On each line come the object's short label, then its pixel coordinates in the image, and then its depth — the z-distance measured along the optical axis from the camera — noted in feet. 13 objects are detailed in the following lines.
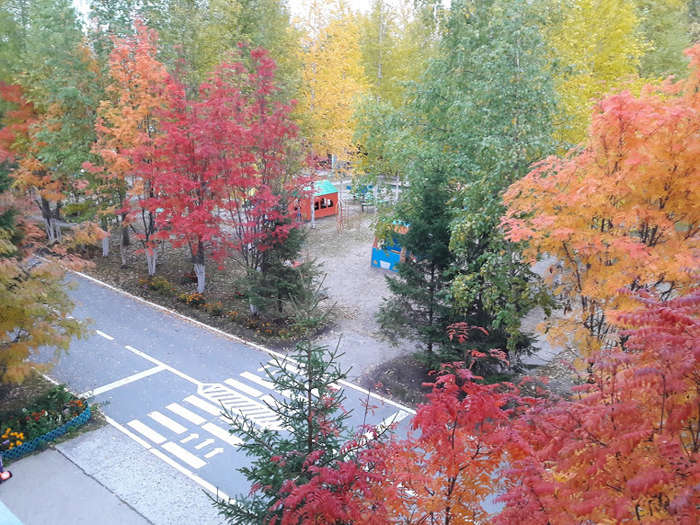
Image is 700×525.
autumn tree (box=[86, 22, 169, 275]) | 53.67
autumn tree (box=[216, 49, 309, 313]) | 47.88
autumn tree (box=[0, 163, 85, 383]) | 31.81
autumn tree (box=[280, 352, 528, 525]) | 17.13
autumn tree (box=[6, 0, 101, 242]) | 58.44
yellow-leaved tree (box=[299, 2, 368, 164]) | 87.15
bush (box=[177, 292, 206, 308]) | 55.36
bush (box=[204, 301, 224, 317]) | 53.83
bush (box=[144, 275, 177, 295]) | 58.23
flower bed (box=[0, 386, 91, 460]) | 32.42
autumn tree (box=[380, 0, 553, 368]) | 35.78
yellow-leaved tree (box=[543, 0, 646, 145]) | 56.54
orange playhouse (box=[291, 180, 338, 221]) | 90.12
